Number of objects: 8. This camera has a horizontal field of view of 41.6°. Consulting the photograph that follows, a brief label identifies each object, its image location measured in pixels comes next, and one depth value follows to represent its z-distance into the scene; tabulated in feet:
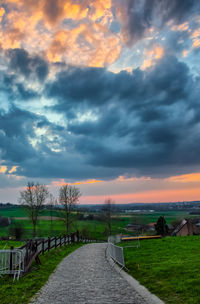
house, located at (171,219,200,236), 200.23
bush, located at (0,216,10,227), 324.95
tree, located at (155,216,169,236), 219.45
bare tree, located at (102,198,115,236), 263.29
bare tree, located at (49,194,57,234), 241.55
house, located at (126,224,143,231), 315.58
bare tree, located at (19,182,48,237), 174.82
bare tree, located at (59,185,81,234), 198.97
